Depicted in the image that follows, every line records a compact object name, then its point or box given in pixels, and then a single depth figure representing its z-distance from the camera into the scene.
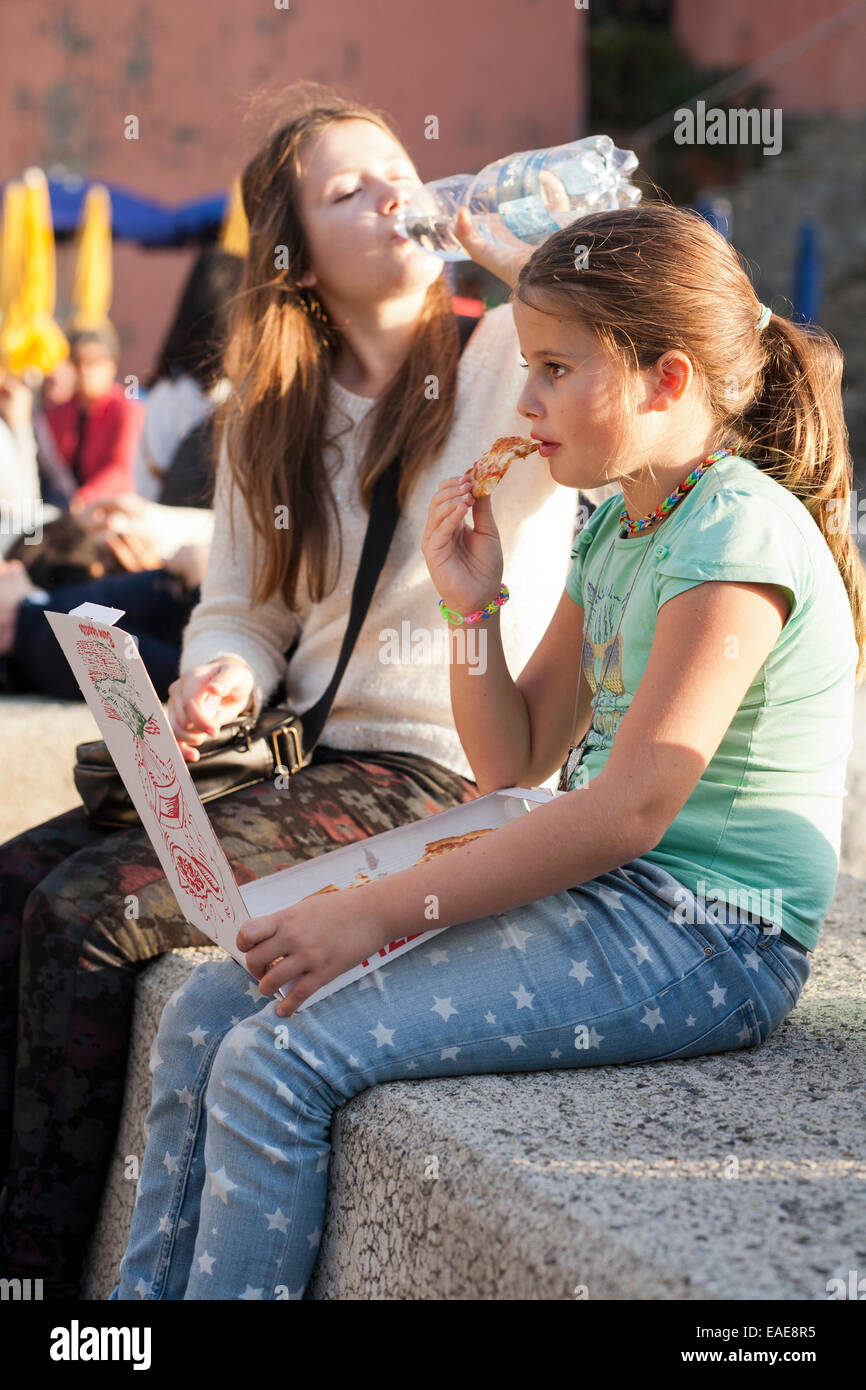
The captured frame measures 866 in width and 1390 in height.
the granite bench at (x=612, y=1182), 1.23
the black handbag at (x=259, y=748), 2.26
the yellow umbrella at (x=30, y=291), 8.27
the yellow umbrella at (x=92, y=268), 9.62
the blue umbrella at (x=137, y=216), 10.42
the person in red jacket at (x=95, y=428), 6.22
